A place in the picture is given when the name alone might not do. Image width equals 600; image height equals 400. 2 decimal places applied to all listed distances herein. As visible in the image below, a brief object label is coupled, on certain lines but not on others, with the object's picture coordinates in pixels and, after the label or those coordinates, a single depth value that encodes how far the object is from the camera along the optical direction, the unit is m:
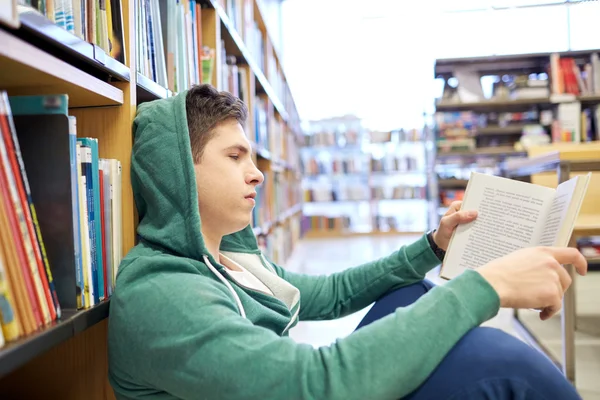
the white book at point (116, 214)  0.87
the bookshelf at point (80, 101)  0.59
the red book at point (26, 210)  0.59
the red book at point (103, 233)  0.83
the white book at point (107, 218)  0.84
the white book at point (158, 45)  1.16
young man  0.61
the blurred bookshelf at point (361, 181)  6.94
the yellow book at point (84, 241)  0.75
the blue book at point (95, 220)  0.80
